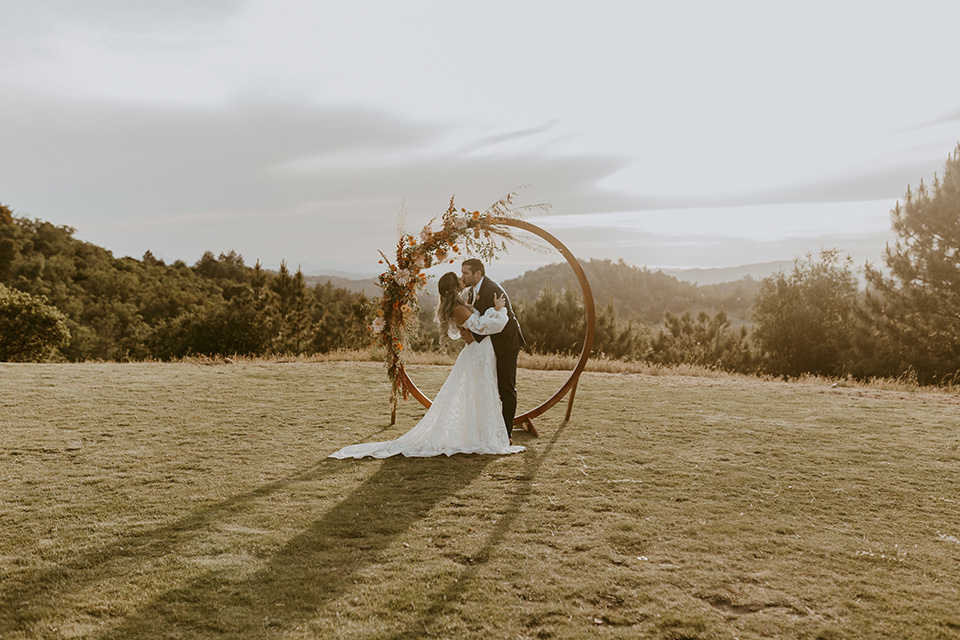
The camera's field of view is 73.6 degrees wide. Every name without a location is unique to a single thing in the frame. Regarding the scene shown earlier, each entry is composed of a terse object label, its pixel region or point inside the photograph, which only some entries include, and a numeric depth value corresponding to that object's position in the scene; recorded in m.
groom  8.00
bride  7.71
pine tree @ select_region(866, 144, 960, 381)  25.44
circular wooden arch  8.63
